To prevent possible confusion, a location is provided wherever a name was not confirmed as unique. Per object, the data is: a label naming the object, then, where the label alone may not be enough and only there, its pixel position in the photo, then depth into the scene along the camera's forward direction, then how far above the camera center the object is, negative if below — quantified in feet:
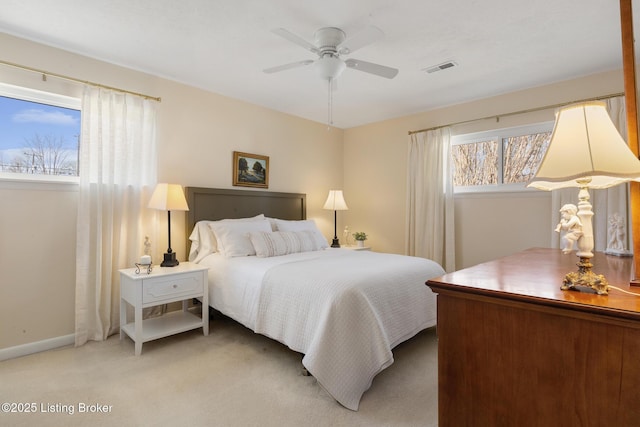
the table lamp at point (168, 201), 9.37 +0.35
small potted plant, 15.06 -1.09
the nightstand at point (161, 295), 8.25 -2.29
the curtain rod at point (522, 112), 9.84 +3.78
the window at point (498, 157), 11.53 +2.33
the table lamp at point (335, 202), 14.96 +0.59
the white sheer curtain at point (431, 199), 12.98 +0.71
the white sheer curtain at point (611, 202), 9.31 +0.45
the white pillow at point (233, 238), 10.18 -0.82
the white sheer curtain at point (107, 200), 8.89 +0.34
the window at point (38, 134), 8.32 +2.16
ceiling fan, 7.39 +3.88
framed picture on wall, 12.59 +1.79
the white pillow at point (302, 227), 12.16 -0.53
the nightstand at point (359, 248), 14.25 -1.51
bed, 6.42 -1.82
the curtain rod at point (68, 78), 8.05 +3.69
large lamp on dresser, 2.94 +0.54
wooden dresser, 2.68 -1.30
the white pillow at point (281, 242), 10.19 -0.98
